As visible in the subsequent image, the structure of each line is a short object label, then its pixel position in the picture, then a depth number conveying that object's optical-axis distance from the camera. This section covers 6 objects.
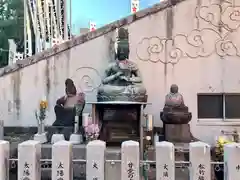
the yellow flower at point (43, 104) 8.09
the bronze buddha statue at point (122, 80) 7.28
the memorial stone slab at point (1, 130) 7.97
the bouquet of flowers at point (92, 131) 6.82
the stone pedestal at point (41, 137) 7.48
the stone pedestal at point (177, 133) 7.62
